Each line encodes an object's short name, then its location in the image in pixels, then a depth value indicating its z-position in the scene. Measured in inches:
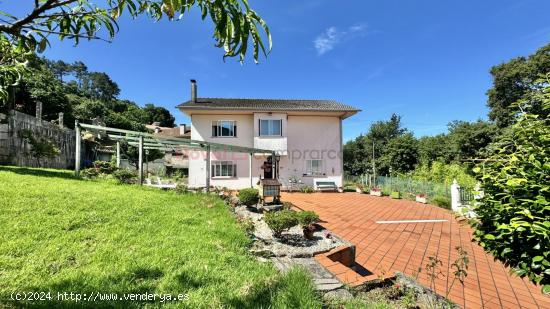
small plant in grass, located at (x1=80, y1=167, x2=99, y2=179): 379.0
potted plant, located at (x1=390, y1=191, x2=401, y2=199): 536.4
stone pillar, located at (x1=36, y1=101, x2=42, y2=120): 619.6
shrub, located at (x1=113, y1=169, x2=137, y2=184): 363.6
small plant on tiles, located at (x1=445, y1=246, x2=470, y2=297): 98.6
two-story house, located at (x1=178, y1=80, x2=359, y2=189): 638.5
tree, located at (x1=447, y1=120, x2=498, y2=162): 903.1
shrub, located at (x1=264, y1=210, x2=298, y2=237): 189.9
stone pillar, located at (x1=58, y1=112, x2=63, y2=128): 697.0
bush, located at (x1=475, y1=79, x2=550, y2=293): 64.9
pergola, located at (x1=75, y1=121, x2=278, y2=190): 360.5
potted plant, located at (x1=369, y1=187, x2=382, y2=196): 557.9
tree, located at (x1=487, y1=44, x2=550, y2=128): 898.7
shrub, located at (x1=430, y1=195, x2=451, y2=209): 457.1
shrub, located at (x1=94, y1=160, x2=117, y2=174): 408.2
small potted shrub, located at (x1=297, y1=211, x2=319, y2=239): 197.4
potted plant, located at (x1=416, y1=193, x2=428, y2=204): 490.0
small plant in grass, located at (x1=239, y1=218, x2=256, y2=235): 197.6
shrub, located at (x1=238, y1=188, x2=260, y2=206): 301.6
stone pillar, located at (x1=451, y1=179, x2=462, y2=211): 425.1
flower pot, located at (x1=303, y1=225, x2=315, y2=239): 196.5
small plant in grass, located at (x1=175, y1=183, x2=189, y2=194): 343.6
